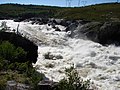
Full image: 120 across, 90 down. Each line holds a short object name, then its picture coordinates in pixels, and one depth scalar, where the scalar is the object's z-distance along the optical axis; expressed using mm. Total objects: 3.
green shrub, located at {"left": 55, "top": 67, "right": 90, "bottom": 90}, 7616
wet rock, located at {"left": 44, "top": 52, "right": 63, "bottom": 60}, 19034
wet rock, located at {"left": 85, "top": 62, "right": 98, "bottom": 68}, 16620
